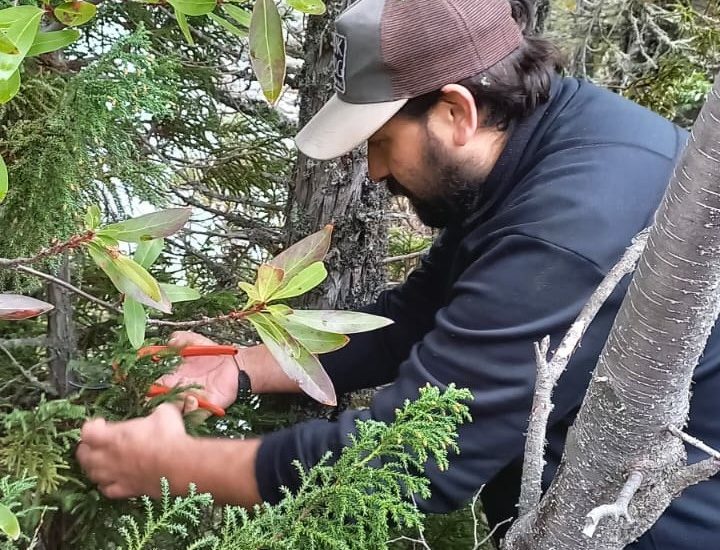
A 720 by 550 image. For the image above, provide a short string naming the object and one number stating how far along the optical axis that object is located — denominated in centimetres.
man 103
